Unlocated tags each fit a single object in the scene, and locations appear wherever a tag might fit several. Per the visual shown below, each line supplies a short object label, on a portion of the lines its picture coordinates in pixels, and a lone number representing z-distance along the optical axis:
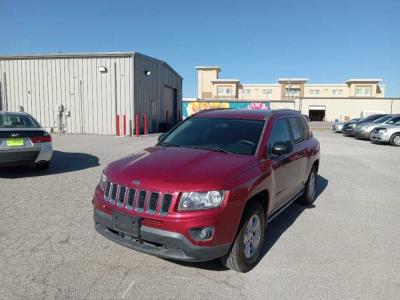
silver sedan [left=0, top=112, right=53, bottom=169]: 7.25
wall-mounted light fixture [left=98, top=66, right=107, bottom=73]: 20.36
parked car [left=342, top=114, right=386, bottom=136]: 22.14
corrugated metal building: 20.42
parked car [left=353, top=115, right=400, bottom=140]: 19.27
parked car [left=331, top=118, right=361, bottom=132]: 26.89
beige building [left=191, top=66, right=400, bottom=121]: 74.88
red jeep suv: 3.11
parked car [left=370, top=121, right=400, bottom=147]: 17.56
